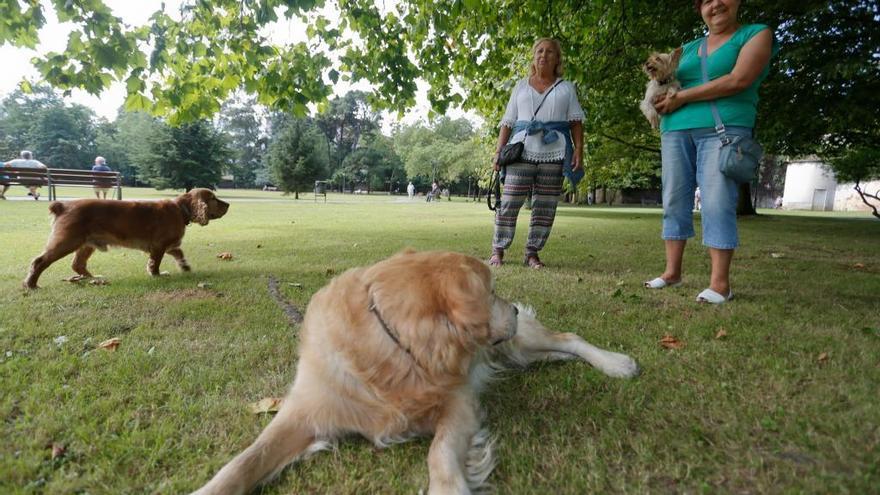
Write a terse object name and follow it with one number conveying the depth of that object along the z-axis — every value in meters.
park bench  15.24
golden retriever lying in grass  1.64
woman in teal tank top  3.41
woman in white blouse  5.17
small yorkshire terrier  3.84
